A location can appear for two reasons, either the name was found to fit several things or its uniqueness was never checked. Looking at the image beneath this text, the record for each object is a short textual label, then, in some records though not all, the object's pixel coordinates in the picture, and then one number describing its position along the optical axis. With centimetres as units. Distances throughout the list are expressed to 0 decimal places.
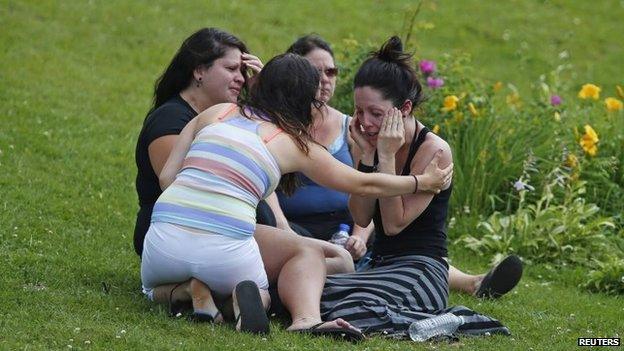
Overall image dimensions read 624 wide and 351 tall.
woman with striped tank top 1041
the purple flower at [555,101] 1861
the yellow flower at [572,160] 1666
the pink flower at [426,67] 1853
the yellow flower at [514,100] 1923
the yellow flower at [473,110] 1757
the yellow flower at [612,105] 1808
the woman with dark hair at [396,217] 1105
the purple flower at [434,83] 1827
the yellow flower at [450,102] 1734
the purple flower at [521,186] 1592
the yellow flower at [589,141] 1669
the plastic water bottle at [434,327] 1062
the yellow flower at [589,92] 1806
